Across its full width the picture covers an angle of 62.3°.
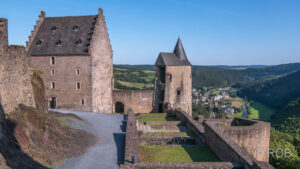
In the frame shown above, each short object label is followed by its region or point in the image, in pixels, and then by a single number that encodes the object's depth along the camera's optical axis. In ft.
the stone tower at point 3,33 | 44.20
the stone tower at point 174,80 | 110.83
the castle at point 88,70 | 106.42
